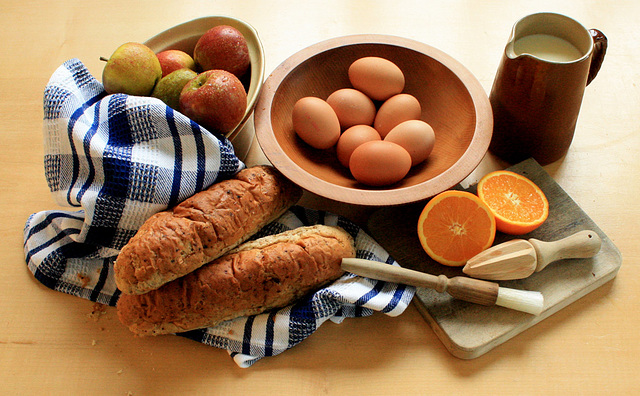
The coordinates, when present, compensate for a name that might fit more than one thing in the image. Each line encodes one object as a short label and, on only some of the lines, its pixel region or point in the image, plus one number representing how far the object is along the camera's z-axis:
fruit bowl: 1.17
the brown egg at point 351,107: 1.14
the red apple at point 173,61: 1.14
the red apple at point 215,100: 1.01
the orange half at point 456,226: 1.01
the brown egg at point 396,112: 1.12
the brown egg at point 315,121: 1.09
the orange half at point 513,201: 1.04
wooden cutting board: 0.95
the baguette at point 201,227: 0.88
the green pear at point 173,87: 1.07
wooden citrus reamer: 0.97
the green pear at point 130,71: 1.04
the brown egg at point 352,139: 1.09
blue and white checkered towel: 0.95
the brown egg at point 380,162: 1.02
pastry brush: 0.95
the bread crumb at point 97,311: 1.02
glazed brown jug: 1.01
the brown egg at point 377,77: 1.14
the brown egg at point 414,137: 1.06
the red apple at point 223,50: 1.13
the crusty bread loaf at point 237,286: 0.91
